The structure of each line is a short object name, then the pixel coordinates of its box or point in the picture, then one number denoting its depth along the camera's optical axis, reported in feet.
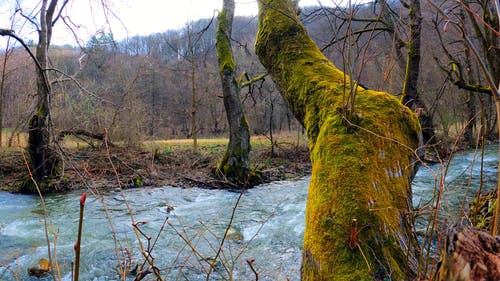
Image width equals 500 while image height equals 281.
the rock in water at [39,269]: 14.21
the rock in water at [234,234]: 18.27
